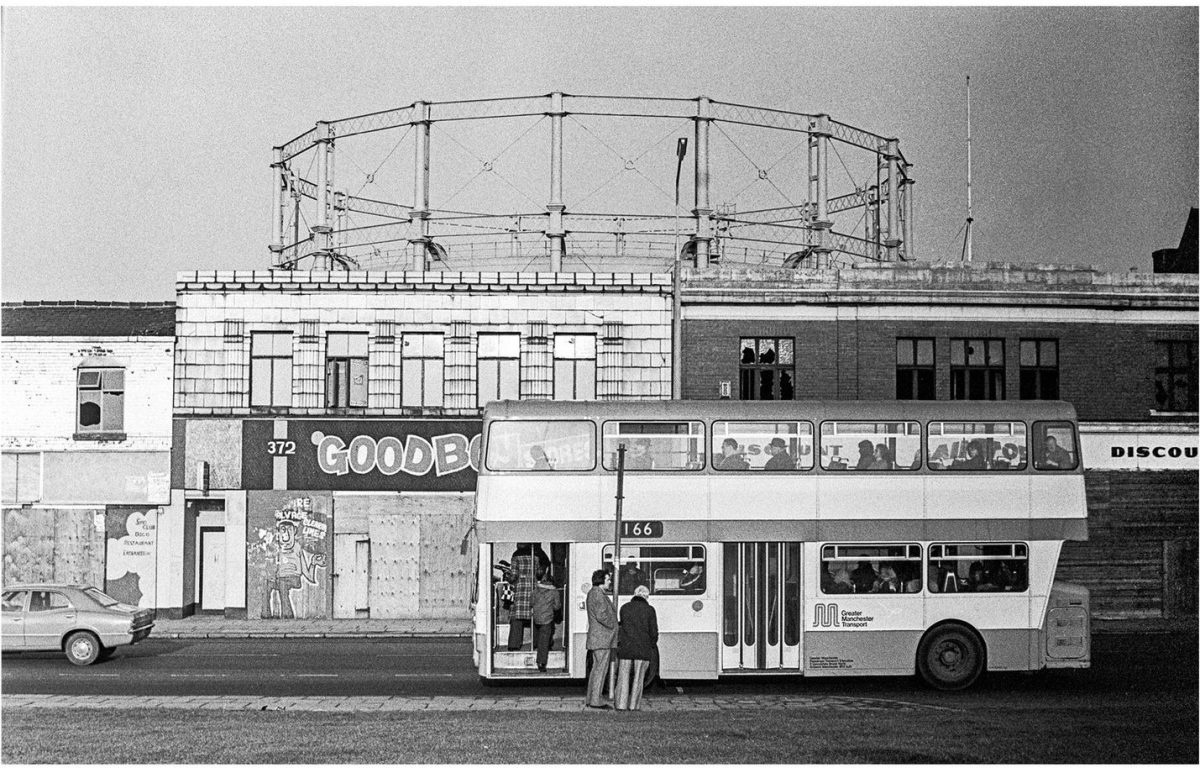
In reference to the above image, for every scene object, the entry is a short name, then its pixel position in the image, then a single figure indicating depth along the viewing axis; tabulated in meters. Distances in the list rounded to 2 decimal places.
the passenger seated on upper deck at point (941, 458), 21.89
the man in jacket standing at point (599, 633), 19.39
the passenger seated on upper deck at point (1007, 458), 21.89
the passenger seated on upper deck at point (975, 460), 21.91
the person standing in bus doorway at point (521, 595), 21.28
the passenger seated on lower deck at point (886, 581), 21.89
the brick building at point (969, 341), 35.12
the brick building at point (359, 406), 34.94
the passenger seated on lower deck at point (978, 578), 22.02
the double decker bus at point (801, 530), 21.45
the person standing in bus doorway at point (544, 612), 21.17
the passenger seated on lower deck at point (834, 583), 21.77
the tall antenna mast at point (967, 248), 39.81
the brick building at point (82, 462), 34.84
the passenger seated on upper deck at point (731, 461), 21.67
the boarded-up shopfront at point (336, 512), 34.81
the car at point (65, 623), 25.03
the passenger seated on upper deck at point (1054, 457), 21.98
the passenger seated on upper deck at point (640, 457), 21.58
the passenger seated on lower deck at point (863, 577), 21.84
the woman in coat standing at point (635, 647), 18.89
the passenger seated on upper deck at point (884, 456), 21.83
